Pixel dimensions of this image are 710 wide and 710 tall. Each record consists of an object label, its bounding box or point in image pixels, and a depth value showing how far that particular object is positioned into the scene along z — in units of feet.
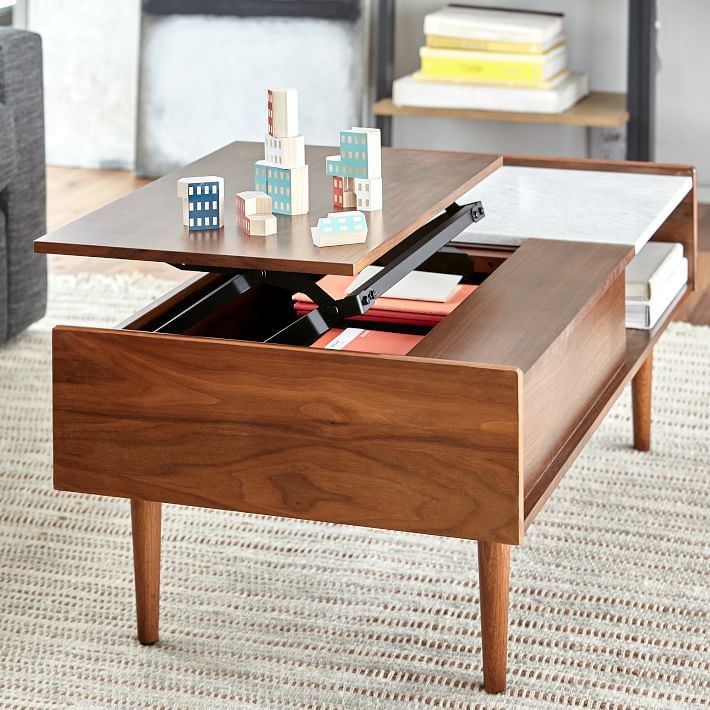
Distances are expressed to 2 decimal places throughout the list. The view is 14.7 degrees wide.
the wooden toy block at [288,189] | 10.82
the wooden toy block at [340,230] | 10.39
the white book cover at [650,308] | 12.21
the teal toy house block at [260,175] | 10.91
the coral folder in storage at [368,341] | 11.12
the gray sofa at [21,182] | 14.10
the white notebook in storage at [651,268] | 12.22
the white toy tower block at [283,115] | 10.72
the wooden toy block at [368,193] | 10.88
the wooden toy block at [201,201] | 10.59
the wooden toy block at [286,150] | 10.78
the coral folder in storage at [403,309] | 11.36
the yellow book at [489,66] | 17.36
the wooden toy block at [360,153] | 10.77
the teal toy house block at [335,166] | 10.90
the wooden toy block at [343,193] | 10.95
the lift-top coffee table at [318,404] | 10.11
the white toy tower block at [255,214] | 10.56
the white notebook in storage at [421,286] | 11.48
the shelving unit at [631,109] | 17.41
